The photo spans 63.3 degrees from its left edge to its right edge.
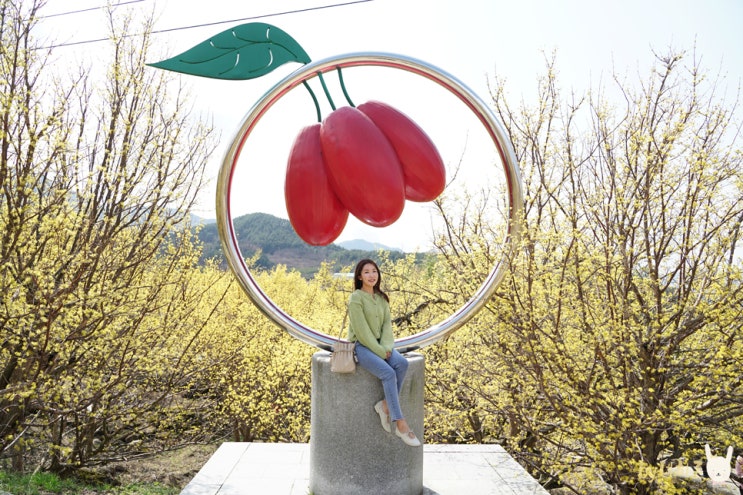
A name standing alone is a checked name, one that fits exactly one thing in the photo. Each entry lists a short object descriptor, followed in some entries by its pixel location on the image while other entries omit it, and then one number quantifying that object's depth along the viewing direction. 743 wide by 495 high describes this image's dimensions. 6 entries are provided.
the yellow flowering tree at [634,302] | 5.32
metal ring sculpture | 4.64
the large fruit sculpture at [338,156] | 4.31
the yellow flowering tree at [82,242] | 5.15
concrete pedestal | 4.37
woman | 4.29
